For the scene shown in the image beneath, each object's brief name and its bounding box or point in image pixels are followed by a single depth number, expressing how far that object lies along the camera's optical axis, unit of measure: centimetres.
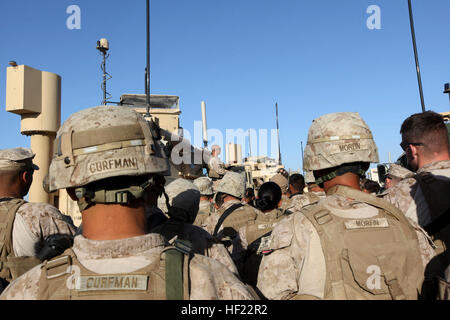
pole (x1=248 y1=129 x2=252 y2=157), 4635
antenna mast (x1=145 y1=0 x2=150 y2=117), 959
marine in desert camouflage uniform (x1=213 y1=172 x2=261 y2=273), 523
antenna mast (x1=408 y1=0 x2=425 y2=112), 873
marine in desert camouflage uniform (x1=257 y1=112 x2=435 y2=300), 226
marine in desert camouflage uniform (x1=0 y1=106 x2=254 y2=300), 154
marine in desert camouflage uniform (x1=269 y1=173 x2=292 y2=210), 1159
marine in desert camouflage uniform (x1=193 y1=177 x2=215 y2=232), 657
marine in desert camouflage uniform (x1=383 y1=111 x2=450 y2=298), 294
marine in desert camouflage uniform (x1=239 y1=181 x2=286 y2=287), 494
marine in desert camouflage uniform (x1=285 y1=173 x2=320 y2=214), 745
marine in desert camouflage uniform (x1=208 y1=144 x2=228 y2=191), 1273
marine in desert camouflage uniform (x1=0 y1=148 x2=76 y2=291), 306
